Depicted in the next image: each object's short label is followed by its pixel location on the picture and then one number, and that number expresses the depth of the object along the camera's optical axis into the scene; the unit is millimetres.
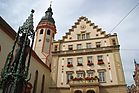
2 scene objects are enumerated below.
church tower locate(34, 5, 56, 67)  23520
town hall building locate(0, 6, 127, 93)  16196
